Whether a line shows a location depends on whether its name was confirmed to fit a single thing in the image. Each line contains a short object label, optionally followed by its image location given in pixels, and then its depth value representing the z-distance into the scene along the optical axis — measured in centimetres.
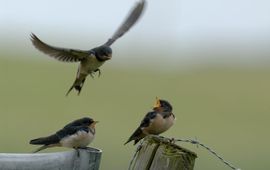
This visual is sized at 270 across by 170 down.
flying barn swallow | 1514
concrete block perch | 1045
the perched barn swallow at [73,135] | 1275
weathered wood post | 1096
